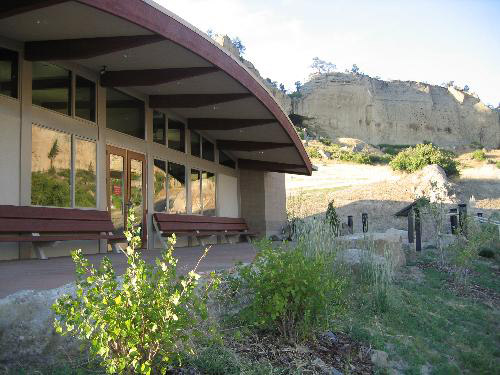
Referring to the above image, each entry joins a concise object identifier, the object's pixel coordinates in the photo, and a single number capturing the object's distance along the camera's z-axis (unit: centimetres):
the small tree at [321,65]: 9112
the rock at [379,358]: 483
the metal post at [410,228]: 1254
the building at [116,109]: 755
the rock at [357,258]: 739
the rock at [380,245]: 809
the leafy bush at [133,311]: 295
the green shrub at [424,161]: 3280
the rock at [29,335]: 360
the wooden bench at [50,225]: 786
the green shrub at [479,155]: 4078
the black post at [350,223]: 1608
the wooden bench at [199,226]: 1153
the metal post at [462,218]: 1121
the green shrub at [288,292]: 446
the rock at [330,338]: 496
